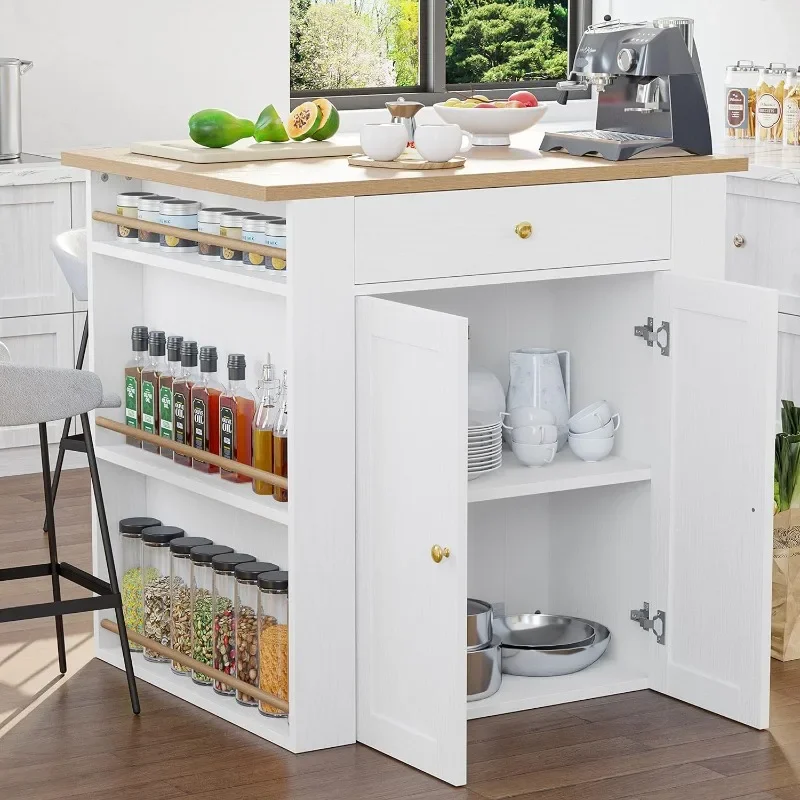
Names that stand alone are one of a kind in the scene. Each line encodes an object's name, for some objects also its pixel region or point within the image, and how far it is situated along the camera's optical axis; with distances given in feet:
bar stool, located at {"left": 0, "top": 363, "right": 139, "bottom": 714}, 13.91
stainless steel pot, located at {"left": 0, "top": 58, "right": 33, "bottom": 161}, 25.18
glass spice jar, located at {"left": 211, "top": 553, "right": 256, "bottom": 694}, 15.44
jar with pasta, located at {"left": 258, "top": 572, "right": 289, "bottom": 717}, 14.66
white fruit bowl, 16.69
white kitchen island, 13.78
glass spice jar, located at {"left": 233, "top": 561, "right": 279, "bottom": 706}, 15.15
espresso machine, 15.77
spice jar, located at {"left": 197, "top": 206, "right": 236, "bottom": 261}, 15.27
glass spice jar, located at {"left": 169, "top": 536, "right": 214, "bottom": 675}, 16.14
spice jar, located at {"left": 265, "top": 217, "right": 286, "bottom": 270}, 14.08
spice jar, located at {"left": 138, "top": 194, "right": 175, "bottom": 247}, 16.00
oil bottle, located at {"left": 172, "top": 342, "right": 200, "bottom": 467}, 15.78
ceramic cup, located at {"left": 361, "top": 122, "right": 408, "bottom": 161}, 15.07
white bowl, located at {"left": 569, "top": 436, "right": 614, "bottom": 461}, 16.08
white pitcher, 16.24
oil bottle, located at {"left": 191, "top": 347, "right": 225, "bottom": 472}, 15.49
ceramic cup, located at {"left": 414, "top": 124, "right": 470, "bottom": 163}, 14.85
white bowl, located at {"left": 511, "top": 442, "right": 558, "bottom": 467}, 15.72
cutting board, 15.49
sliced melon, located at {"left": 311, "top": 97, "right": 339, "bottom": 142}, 16.54
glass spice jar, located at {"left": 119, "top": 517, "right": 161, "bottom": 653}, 16.91
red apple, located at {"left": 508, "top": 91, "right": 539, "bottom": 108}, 17.25
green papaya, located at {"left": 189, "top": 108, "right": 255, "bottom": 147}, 15.97
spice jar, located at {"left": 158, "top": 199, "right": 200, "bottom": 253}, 15.65
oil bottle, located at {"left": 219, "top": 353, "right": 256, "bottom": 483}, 15.12
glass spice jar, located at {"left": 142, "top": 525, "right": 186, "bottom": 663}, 16.56
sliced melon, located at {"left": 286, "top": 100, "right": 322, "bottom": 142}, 16.55
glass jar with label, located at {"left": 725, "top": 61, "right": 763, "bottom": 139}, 27.59
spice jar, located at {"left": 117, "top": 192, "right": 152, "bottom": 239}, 16.43
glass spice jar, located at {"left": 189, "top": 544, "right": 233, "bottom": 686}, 15.78
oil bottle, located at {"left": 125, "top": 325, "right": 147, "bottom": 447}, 16.37
